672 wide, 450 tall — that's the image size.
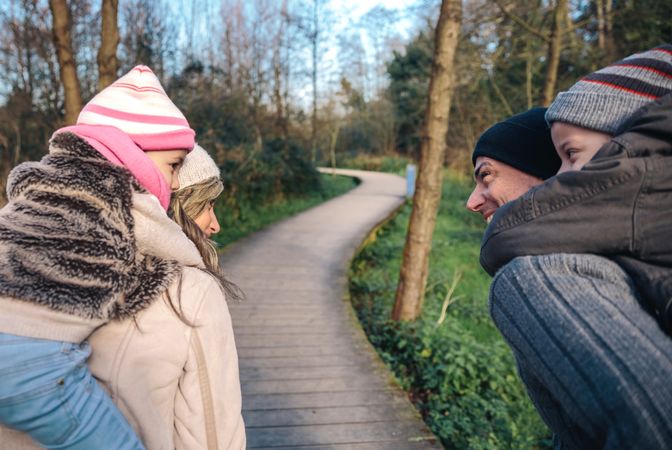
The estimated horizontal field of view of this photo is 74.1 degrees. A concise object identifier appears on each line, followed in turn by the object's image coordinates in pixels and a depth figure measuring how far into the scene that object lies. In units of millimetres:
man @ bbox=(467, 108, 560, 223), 1492
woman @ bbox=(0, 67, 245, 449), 1132
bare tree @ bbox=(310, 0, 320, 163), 21555
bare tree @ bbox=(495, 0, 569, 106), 7922
